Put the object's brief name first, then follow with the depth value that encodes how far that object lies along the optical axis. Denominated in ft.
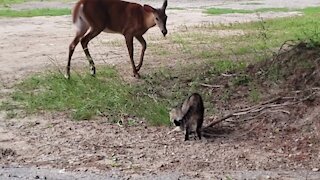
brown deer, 38.11
